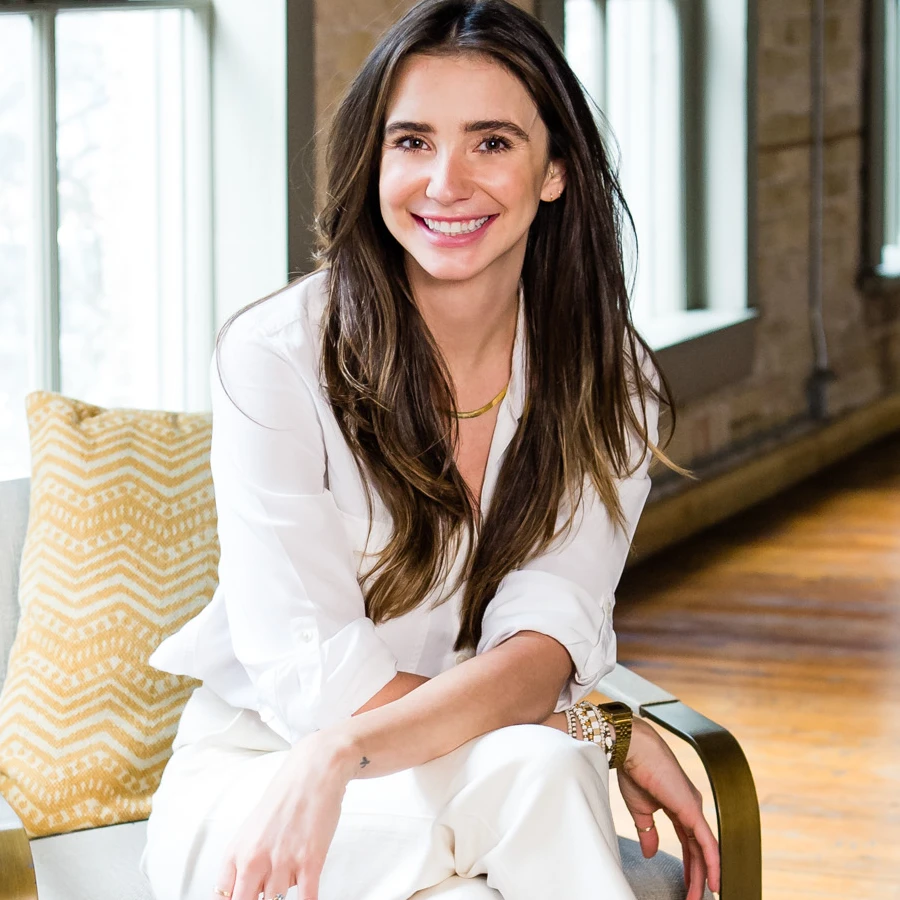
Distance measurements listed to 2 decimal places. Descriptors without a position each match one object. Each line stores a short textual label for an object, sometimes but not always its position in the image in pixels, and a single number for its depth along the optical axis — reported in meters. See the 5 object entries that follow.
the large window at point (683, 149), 9.46
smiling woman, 2.77
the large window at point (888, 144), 12.19
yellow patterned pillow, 3.34
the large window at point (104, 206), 5.14
